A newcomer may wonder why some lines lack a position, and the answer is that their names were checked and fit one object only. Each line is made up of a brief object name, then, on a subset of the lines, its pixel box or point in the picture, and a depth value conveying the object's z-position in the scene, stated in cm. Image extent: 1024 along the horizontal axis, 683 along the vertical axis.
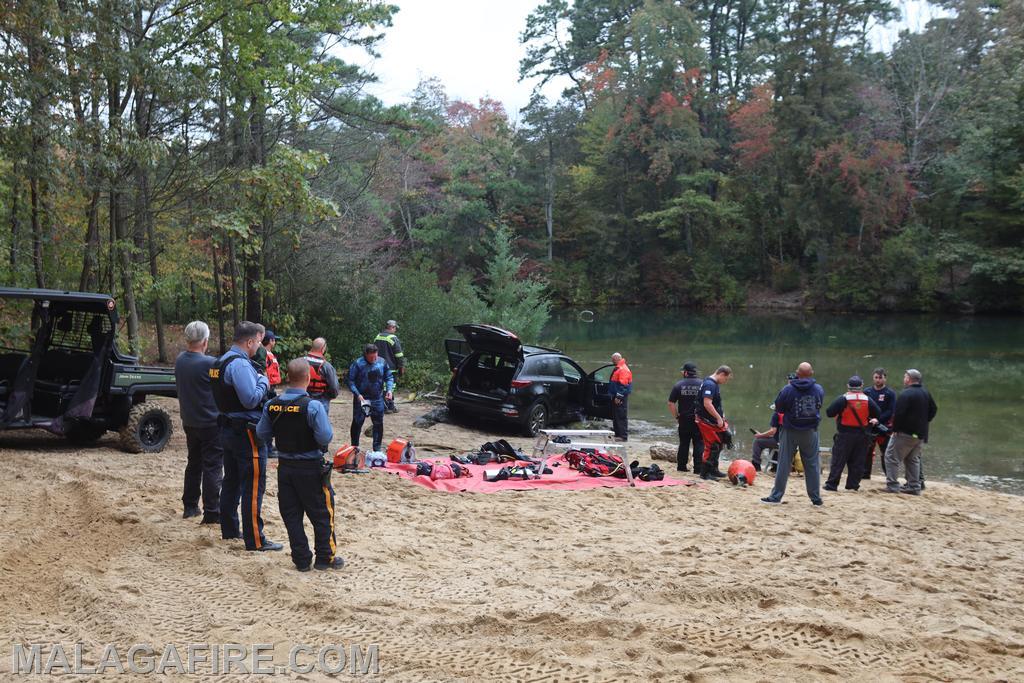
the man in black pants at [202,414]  695
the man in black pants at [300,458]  600
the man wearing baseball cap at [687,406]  1112
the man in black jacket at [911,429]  1068
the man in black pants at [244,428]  644
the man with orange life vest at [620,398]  1434
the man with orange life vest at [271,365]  1065
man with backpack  945
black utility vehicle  966
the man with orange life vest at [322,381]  953
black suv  1403
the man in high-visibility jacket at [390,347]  1480
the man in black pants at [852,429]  1048
